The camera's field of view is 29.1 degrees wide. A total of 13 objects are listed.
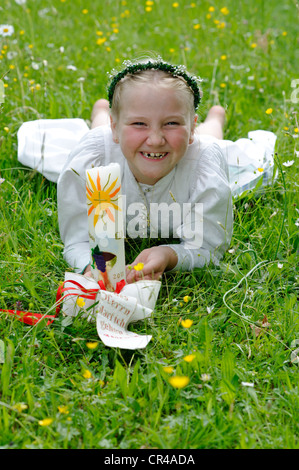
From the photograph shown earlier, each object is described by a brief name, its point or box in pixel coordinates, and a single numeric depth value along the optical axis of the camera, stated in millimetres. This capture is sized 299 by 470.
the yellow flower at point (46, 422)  1567
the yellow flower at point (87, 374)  1729
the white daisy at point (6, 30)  3719
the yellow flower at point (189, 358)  1752
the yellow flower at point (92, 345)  1817
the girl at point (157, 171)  2283
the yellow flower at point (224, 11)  4758
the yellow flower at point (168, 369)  1710
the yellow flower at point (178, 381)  1554
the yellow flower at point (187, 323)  1747
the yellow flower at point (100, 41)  4242
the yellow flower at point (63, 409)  1665
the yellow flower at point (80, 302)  1980
